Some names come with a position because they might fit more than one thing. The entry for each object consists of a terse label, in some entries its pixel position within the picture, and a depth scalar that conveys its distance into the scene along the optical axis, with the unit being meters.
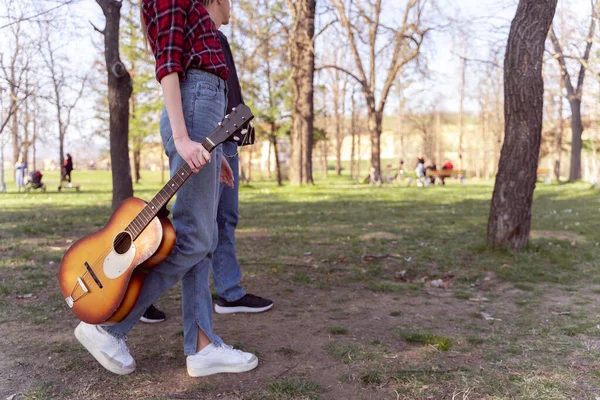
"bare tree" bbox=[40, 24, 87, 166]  26.09
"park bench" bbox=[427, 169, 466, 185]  27.98
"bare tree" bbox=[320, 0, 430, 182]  19.19
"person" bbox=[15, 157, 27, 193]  23.50
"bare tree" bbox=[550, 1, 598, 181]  25.27
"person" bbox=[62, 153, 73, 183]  23.45
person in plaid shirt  2.28
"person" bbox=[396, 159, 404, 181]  31.19
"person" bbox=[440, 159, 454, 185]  31.38
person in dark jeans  3.60
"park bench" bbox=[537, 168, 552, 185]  38.45
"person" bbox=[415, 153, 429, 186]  27.25
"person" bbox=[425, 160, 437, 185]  28.10
